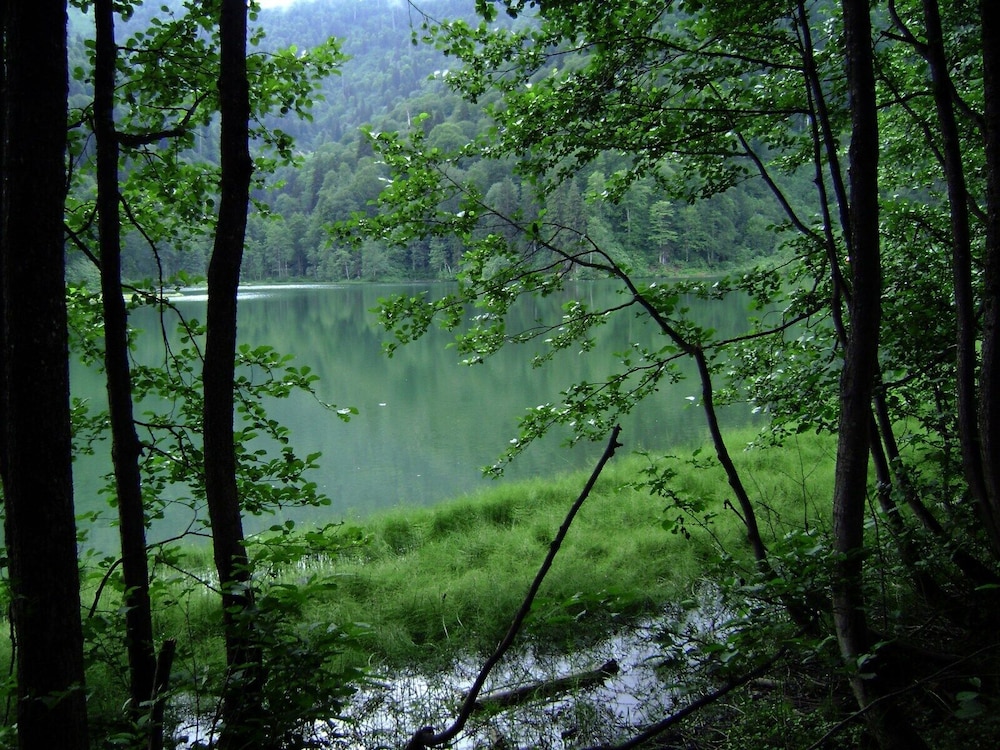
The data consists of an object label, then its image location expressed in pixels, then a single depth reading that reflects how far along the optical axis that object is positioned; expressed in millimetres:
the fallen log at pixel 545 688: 4125
